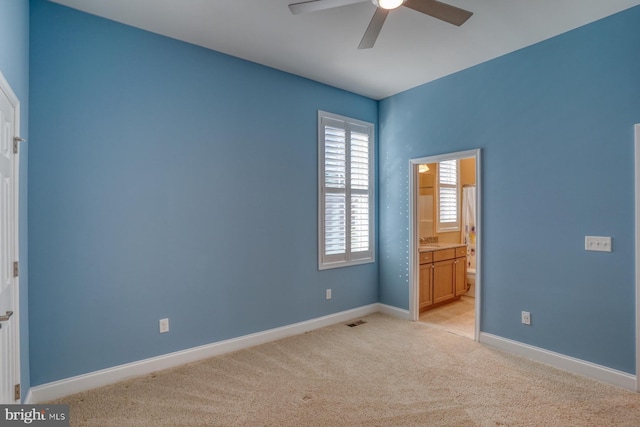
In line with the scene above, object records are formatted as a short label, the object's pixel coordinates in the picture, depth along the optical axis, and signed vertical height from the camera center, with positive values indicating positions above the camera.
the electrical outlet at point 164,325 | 2.95 -1.01
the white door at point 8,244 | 1.76 -0.17
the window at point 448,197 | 5.56 +0.30
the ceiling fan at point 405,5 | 2.05 +1.34
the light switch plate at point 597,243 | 2.70 -0.26
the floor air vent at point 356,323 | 4.12 -1.41
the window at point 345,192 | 4.09 +0.30
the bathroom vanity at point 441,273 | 4.58 -0.90
